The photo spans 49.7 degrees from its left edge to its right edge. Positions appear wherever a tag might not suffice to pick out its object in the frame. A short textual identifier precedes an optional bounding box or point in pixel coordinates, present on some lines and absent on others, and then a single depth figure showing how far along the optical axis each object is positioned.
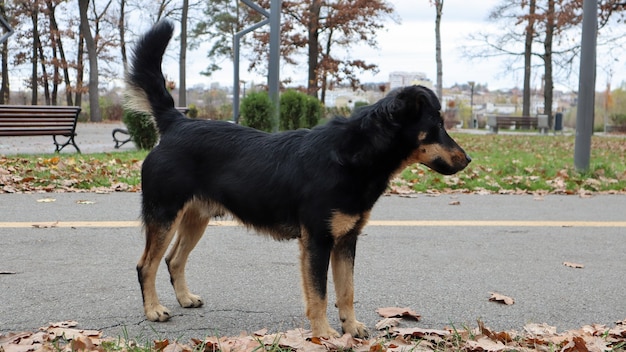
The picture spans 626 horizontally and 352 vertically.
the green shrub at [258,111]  16.39
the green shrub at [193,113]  35.29
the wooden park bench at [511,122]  34.19
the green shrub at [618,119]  41.44
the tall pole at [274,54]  16.58
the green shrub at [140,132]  15.48
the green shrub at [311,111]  21.47
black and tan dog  3.54
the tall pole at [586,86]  10.59
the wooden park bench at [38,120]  14.21
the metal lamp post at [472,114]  51.56
